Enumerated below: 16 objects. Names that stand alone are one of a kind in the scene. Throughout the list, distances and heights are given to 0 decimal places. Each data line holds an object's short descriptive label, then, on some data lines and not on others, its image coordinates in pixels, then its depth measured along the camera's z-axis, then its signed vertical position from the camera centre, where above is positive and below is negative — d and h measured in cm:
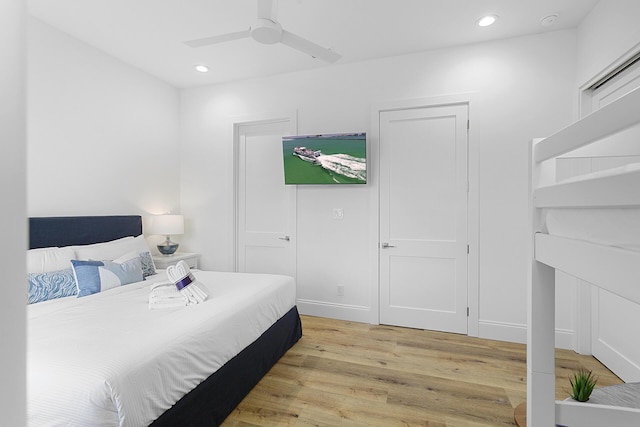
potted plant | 126 -71
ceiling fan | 192 +115
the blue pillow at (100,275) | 228 -47
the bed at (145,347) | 118 -64
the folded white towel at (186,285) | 212 -49
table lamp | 362 -16
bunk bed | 76 -13
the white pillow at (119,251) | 266 -34
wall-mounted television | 330 +60
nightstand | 355 -54
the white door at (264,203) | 376 +13
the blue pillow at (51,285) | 217 -51
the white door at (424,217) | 312 -3
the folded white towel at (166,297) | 203 -56
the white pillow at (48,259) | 234 -36
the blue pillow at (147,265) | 293 -49
